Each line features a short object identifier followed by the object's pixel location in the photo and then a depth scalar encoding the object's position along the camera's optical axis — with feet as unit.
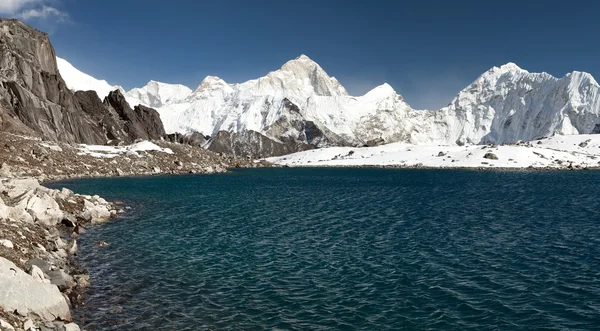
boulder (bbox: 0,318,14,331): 53.55
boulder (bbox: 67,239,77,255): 114.21
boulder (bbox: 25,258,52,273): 84.43
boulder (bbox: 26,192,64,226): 131.40
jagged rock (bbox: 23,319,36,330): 58.58
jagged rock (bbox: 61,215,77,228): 145.48
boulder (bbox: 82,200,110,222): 164.35
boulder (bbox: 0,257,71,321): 62.95
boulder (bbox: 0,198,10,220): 105.60
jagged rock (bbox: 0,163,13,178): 275.59
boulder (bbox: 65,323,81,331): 62.32
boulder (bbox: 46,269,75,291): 82.64
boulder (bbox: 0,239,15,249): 85.27
